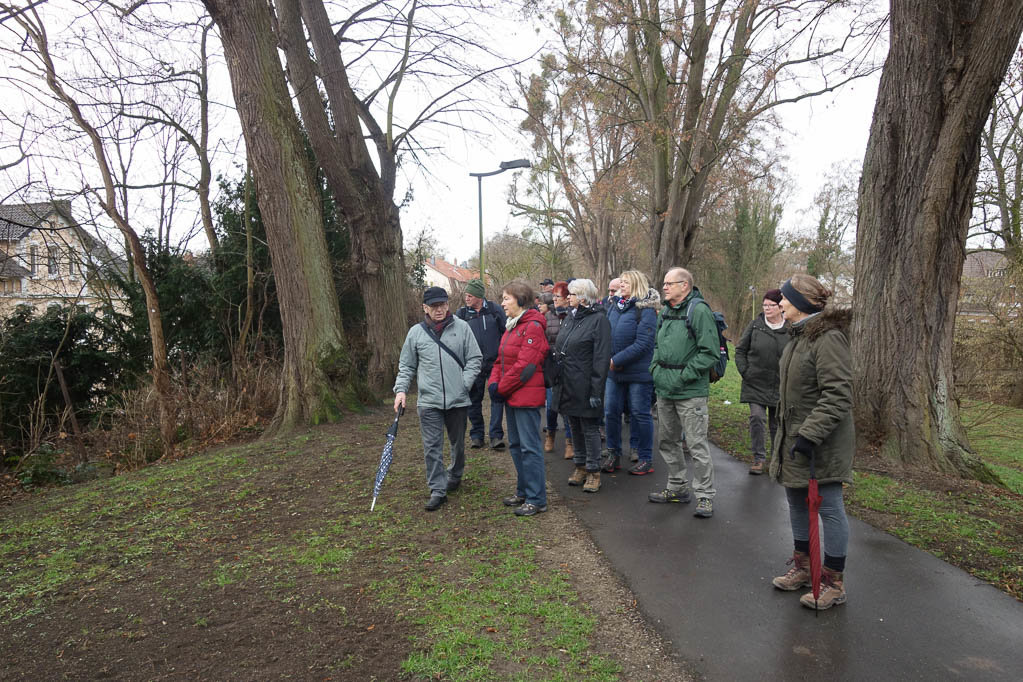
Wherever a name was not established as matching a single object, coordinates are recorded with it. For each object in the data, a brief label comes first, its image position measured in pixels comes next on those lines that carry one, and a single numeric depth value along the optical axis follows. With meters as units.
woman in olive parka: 3.61
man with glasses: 5.29
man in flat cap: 5.60
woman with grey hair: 5.82
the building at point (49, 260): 10.69
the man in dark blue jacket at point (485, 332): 7.67
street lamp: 19.74
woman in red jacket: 5.27
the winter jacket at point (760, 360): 6.55
